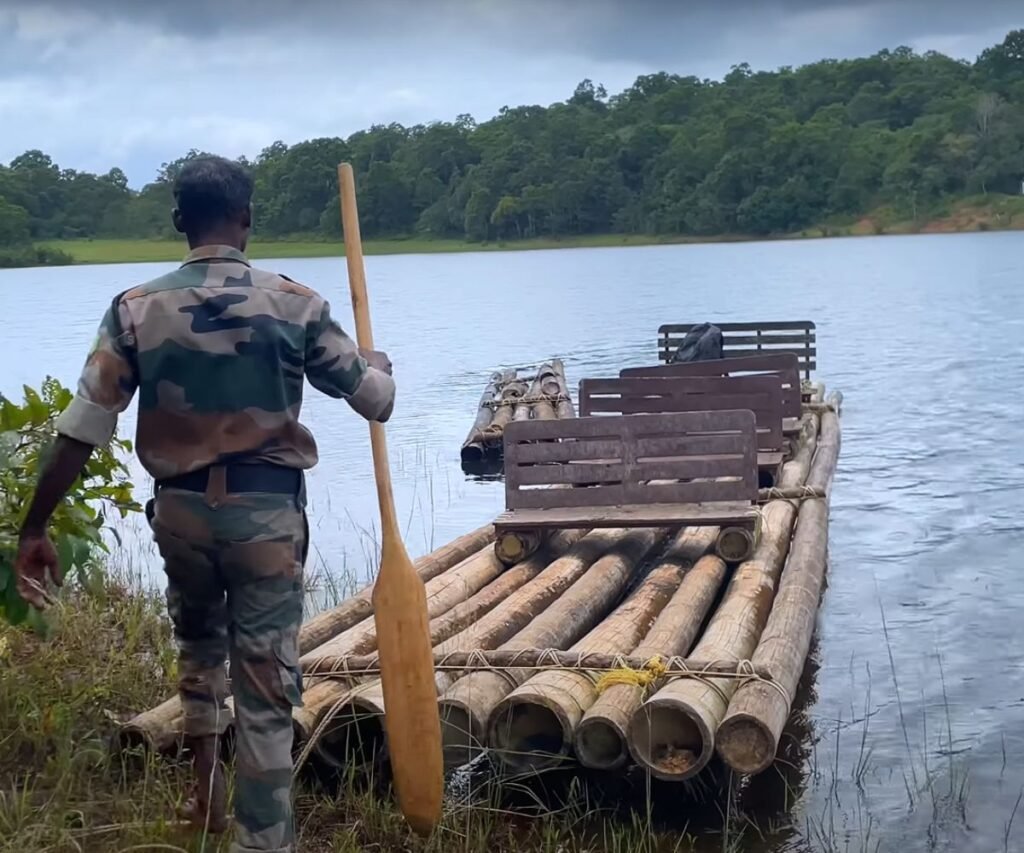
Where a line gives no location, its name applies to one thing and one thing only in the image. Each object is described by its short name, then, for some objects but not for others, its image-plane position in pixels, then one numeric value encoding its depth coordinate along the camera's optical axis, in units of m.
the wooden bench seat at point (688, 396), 12.07
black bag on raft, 17.77
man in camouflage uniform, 4.30
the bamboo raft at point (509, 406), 18.84
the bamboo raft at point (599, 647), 5.91
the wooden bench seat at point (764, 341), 20.13
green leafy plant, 5.36
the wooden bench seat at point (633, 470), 9.13
